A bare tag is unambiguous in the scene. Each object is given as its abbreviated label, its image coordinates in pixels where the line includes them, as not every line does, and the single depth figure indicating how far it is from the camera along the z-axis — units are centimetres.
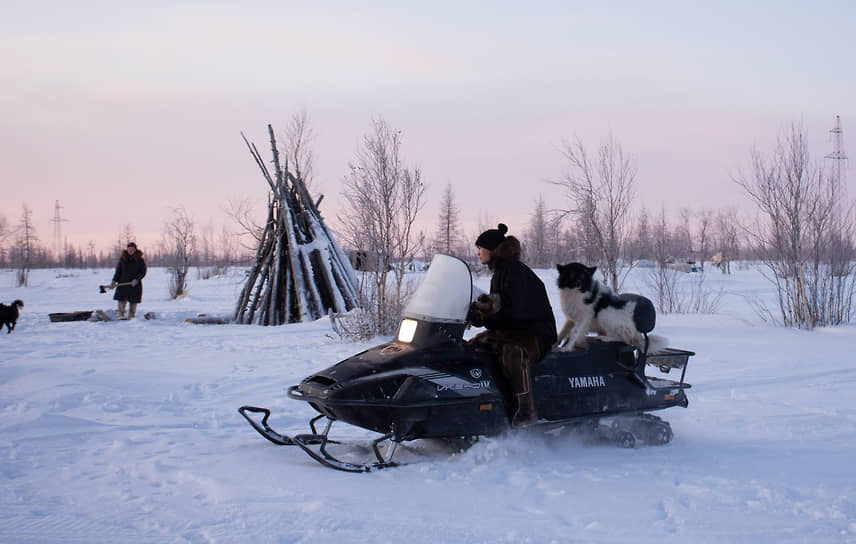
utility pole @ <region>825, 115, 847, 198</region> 1113
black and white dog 477
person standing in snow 1360
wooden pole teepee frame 1425
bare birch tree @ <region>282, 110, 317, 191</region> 1493
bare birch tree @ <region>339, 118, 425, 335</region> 1056
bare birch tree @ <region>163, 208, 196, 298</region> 2259
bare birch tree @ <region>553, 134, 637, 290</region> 1234
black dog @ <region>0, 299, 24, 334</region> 1154
